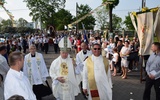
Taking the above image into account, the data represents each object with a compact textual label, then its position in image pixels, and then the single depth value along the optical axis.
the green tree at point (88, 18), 45.39
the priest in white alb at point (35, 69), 4.30
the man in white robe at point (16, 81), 2.31
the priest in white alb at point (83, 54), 4.85
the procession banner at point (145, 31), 5.44
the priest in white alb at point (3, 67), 3.87
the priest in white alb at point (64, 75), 3.82
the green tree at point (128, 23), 41.28
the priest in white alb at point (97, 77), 3.38
